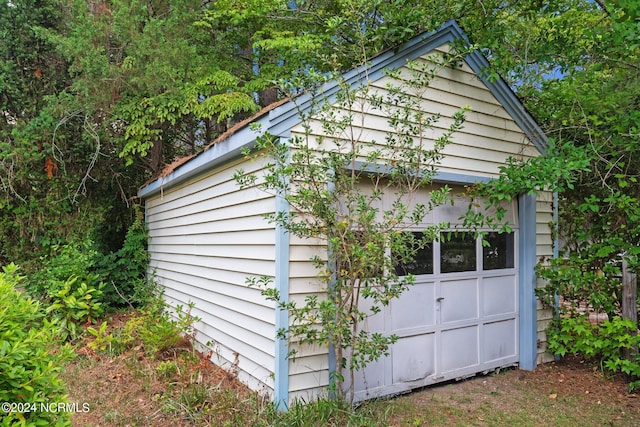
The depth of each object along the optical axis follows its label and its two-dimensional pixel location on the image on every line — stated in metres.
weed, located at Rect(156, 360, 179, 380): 4.69
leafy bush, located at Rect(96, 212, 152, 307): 8.22
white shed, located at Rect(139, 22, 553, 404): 3.93
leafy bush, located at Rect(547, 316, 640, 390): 4.75
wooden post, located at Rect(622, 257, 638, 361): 5.00
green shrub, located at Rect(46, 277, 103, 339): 6.35
